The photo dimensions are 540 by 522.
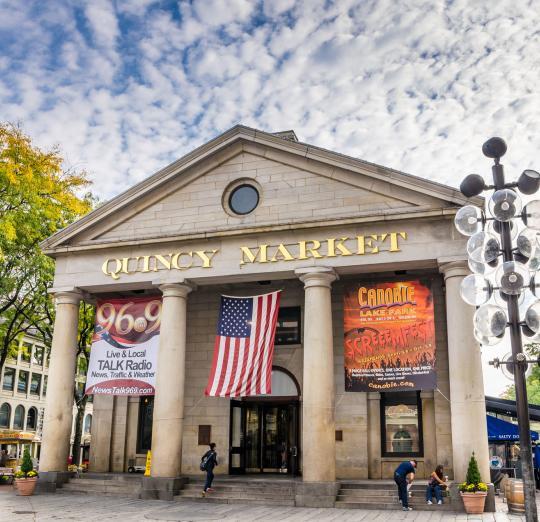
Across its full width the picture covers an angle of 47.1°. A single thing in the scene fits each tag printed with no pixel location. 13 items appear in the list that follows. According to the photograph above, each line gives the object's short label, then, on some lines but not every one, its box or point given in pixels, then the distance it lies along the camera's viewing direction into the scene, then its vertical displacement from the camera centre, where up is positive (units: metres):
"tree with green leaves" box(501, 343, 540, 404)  35.98 +3.74
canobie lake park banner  17.84 +2.27
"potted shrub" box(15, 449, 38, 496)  19.03 -2.07
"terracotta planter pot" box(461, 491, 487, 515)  15.38 -2.05
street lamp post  8.18 +2.10
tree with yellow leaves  24.19 +7.92
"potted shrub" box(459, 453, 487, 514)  15.39 -1.82
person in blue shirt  16.05 -1.59
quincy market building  18.00 +3.99
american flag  18.70 +2.00
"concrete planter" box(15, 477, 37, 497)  19.02 -2.29
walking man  18.11 -1.50
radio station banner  20.20 +2.05
